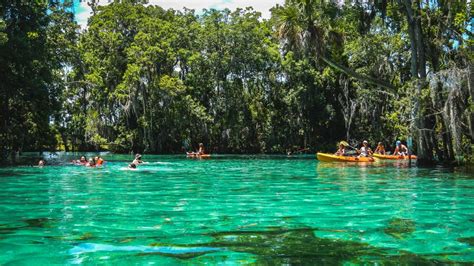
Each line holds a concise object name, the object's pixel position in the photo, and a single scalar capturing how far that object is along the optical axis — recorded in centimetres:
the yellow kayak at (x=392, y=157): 3173
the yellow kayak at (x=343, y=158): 2773
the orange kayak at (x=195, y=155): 3806
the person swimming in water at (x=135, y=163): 2258
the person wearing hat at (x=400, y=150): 3291
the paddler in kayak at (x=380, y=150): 3481
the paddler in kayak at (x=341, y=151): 2945
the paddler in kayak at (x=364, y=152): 2928
